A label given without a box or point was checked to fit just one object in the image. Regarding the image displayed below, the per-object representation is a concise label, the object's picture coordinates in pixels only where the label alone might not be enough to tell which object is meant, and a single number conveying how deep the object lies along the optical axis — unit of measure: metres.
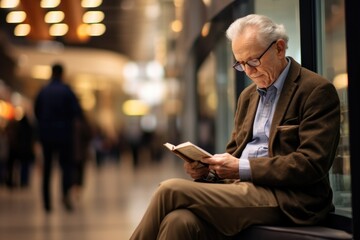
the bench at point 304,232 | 3.09
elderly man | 3.20
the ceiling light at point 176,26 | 12.59
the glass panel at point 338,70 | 3.94
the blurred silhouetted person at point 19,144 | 12.59
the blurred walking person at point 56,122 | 9.00
